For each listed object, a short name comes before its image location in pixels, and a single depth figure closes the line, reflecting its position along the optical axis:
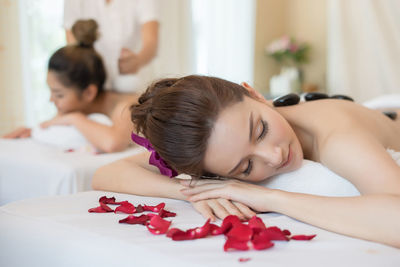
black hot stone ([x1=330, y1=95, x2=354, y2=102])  1.68
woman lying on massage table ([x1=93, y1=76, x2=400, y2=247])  0.99
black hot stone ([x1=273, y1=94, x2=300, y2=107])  1.55
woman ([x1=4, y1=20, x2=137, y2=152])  2.47
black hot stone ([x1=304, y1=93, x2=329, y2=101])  1.65
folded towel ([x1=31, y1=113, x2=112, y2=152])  2.55
